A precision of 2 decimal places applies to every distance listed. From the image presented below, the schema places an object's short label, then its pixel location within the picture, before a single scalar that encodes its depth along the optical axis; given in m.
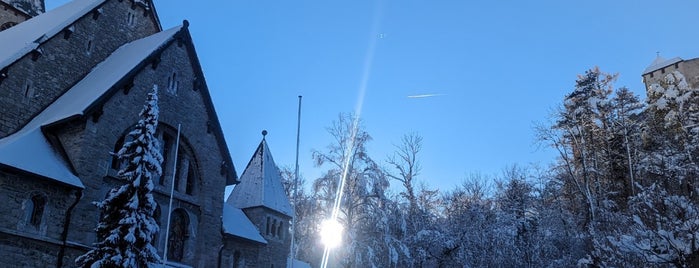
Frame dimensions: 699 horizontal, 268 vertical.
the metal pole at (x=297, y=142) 21.97
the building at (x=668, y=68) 61.97
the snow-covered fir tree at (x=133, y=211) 14.19
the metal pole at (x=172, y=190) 17.53
